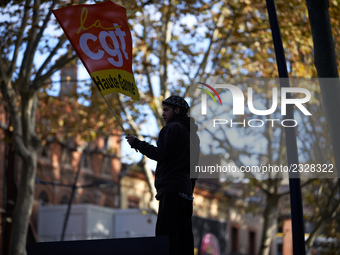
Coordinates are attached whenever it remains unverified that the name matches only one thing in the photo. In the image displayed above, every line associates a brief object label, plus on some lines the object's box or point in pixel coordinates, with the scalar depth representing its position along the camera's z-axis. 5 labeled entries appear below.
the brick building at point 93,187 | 32.22
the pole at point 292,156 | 9.18
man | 7.72
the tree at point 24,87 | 15.88
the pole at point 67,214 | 29.90
